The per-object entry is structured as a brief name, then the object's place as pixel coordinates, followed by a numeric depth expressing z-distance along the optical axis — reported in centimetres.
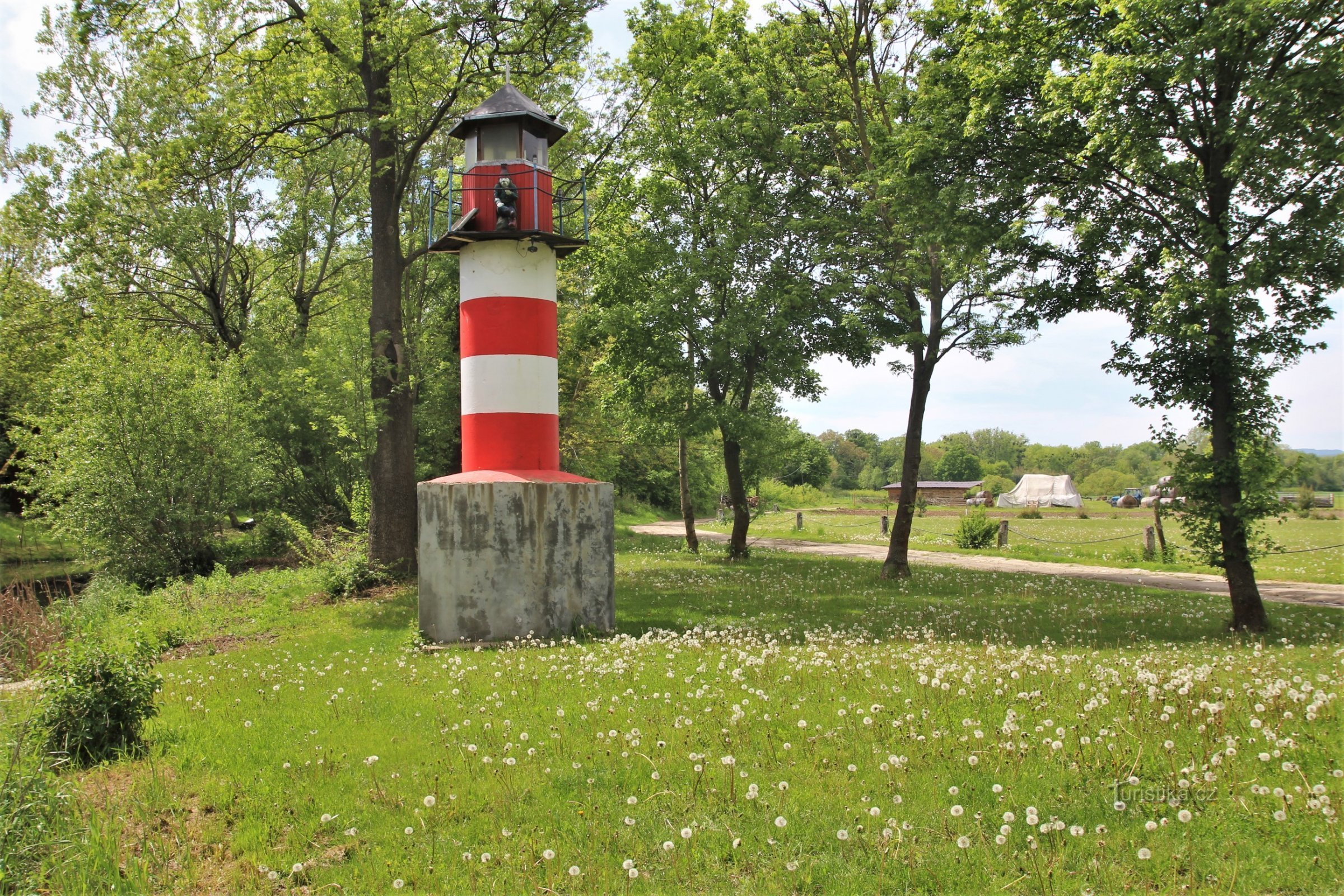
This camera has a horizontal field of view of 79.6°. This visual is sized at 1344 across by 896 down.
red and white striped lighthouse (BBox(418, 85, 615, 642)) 1279
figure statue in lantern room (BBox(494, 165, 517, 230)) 1348
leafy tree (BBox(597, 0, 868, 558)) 2273
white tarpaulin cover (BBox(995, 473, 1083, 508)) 8869
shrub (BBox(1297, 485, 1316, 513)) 3142
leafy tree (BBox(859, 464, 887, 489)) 13300
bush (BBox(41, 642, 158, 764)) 702
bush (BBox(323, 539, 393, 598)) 1906
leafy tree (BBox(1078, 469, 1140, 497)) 11575
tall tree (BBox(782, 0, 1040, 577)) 1633
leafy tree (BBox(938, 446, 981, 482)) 13825
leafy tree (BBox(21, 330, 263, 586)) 2275
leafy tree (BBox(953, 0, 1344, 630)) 1217
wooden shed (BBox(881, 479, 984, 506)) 9262
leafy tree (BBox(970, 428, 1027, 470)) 16000
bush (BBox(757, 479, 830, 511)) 7125
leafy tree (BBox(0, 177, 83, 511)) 2925
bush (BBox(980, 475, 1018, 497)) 10451
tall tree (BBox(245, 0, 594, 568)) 1806
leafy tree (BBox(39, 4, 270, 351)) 1928
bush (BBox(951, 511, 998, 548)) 3344
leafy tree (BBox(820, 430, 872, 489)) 13762
